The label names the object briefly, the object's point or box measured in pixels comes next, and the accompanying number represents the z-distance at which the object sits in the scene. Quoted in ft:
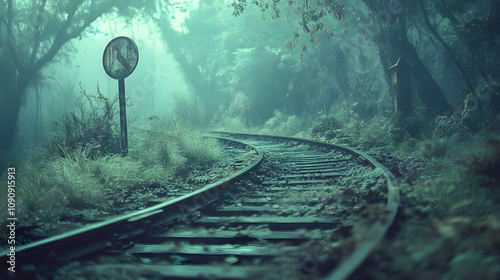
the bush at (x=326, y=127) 49.41
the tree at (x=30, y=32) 53.47
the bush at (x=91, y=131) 27.12
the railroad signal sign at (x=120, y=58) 25.36
